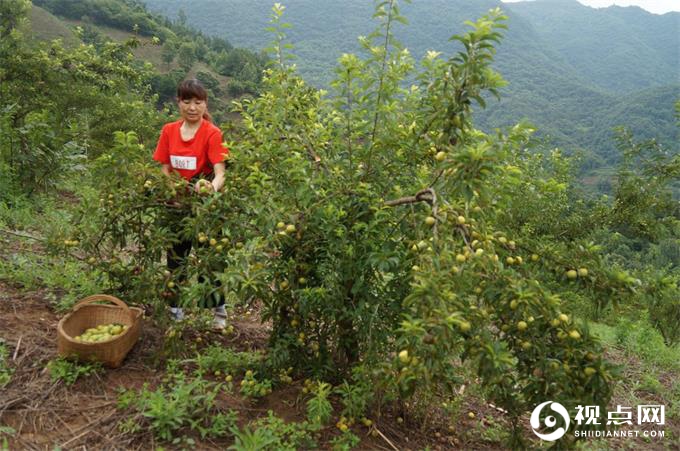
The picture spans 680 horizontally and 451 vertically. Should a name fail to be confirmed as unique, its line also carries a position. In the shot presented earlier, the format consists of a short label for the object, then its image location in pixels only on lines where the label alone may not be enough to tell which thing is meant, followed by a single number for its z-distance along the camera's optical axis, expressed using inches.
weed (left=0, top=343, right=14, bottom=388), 119.9
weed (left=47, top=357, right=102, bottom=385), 124.0
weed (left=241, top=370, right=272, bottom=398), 126.4
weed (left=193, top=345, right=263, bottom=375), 136.6
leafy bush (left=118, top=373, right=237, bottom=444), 110.0
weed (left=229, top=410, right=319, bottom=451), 104.8
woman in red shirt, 149.7
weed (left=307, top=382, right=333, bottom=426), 112.3
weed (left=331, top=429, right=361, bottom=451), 112.8
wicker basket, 126.3
